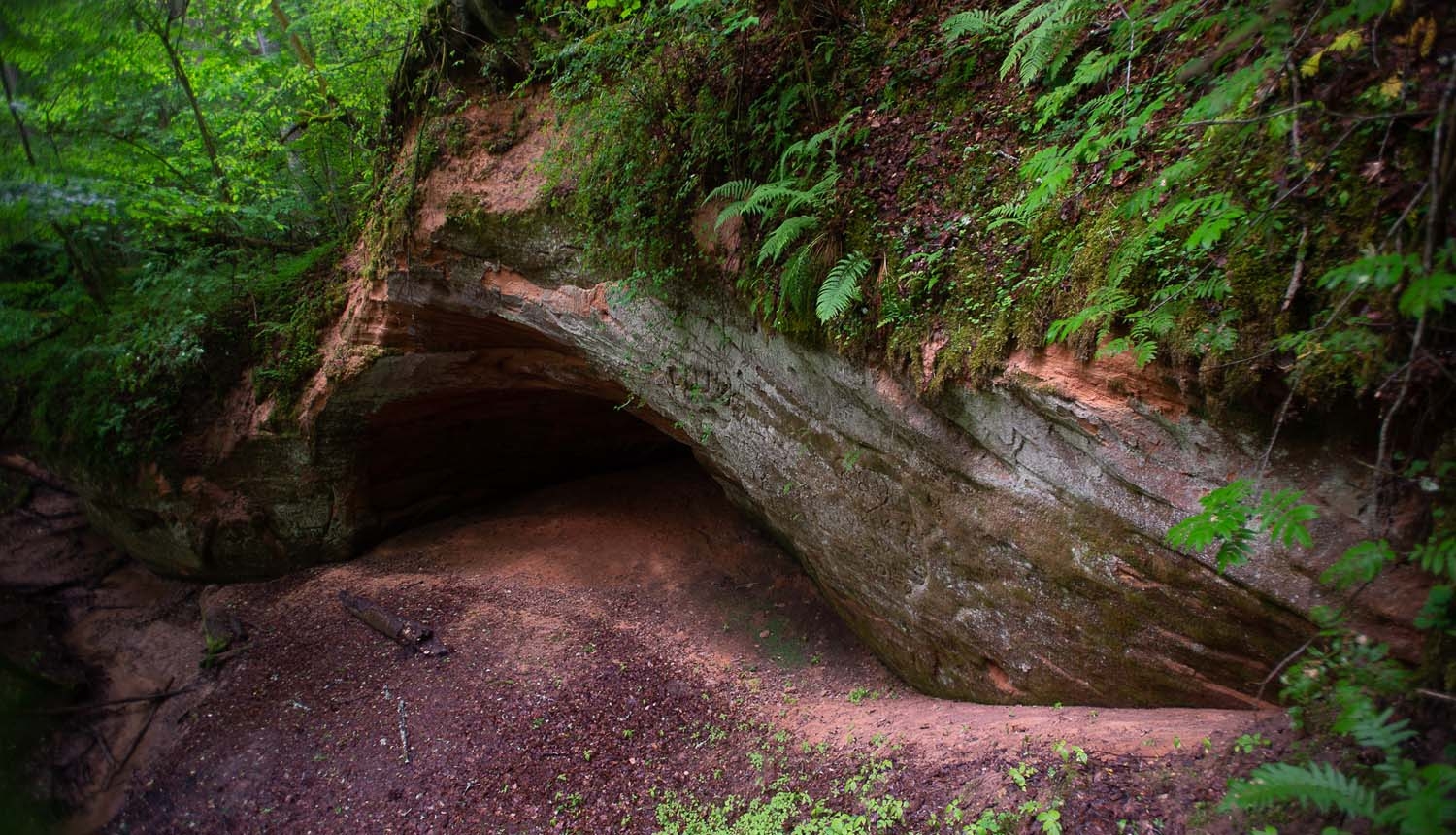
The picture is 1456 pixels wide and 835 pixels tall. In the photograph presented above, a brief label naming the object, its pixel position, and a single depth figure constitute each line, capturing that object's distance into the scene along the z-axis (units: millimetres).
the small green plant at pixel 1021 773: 3306
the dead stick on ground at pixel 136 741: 6072
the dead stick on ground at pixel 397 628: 6875
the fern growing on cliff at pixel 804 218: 3949
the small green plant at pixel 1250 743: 2762
